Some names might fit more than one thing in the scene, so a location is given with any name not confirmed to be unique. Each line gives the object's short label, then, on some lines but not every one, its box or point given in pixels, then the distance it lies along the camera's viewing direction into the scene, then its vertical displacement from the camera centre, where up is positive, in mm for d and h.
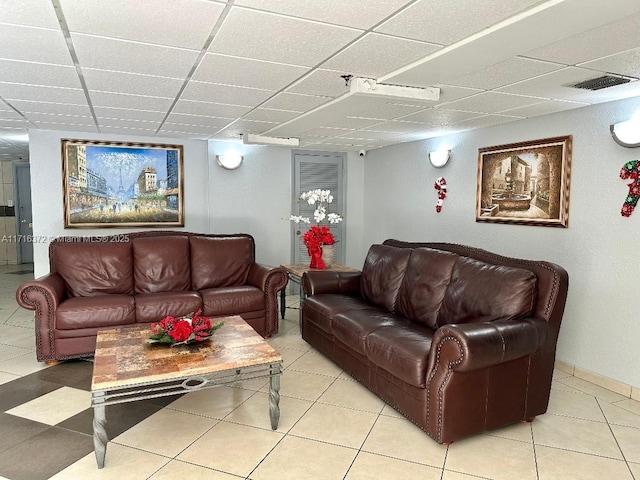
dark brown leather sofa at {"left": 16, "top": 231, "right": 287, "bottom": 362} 3574 -776
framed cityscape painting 4910 +210
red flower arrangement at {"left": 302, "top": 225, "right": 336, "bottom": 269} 4711 -407
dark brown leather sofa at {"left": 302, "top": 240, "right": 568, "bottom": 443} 2422 -857
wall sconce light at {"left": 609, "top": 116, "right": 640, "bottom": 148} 2960 +486
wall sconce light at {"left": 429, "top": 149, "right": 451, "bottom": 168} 4660 +495
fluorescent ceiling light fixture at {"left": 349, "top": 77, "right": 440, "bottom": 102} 2666 +698
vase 4805 -552
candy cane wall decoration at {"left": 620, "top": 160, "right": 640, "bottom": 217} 3012 +133
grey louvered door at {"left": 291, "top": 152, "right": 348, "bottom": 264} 6152 +276
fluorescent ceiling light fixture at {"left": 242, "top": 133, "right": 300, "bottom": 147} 4871 +699
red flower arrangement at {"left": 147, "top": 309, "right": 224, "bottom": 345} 2727 -799
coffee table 2221 -883
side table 4465 -703
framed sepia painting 3533 +184
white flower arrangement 4832 +47
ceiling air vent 2610 +738
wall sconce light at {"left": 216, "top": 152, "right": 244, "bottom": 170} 5465 +531
